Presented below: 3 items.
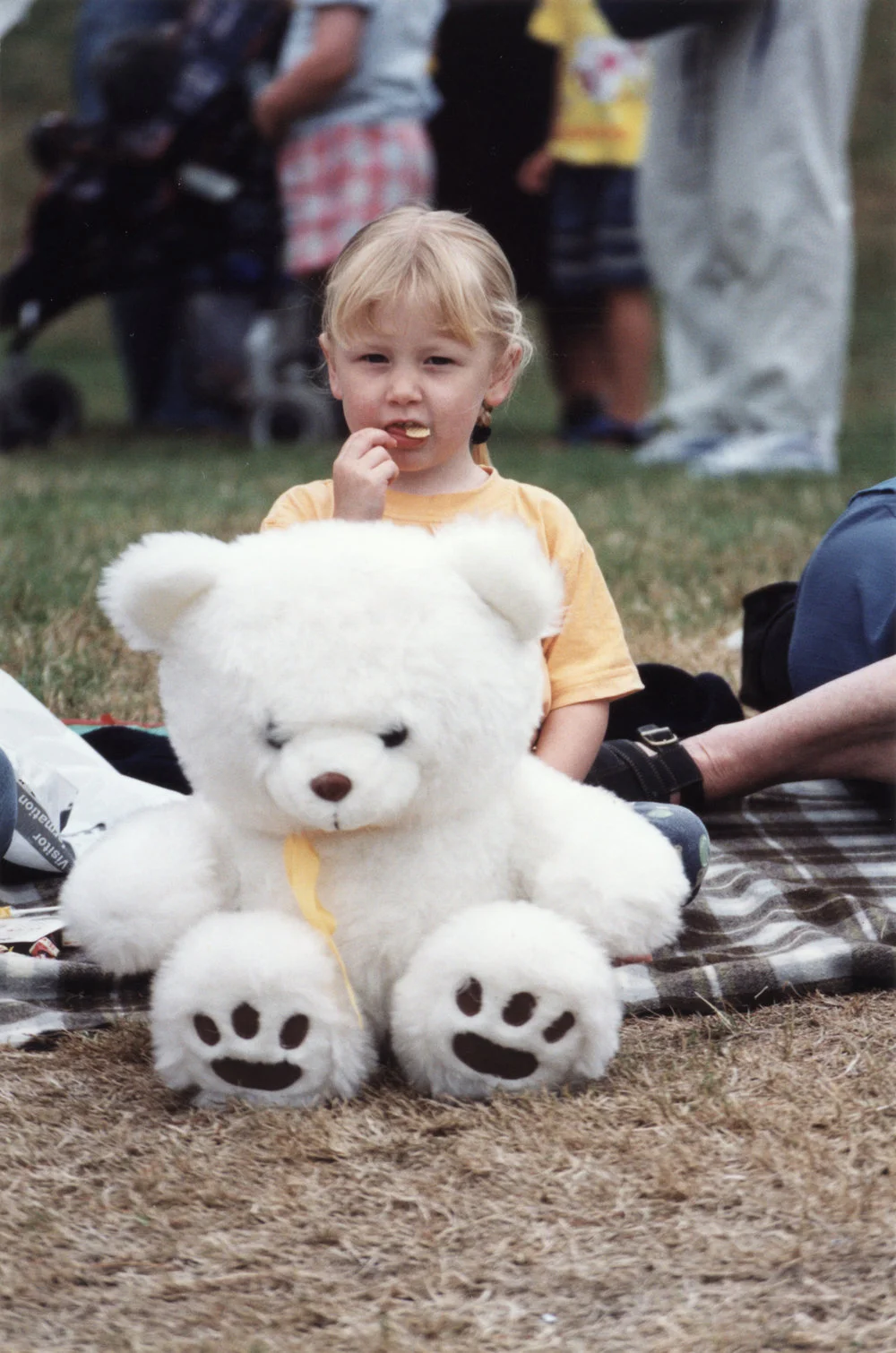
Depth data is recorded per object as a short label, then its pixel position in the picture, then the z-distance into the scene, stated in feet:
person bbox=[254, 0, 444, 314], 40.78
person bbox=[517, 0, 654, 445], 45.01
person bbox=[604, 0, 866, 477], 36.55
